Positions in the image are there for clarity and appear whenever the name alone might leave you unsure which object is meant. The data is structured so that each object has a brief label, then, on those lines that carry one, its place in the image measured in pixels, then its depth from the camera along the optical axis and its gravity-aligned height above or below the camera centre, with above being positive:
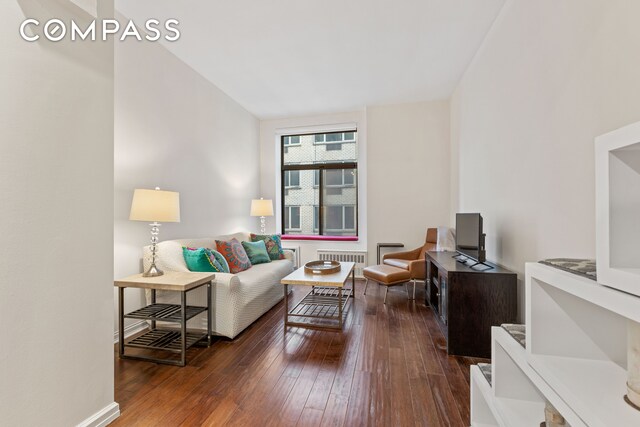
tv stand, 2.12 -0.72
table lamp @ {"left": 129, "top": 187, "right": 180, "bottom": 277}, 2.29 +0.06
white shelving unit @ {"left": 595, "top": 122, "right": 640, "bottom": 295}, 0.64 +0.01
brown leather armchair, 4.00 -0.59
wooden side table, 2.09 -0.82
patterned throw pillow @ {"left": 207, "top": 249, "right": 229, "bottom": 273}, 2.72 -0.46
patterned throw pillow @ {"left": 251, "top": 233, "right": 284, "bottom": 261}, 4.01 -0.43
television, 2.37 -0.21
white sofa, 2.43 -0.75
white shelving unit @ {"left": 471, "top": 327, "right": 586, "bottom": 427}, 1.03 -0.74
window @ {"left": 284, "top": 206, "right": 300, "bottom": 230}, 5.46 -0.04
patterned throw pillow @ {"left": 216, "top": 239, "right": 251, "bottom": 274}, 3.17 -0.48
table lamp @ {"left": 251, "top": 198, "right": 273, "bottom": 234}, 4.56 +0.12
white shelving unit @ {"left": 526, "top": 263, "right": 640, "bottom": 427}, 0.76 -0.41
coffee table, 2.68 -1.07
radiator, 4.72 -0.72
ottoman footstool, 3.42 -0.77
